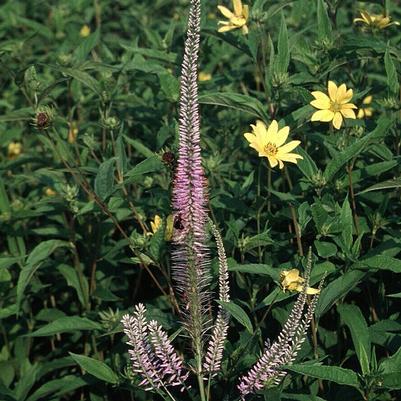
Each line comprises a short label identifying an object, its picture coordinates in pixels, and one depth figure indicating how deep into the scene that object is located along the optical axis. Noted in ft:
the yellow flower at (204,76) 13.81
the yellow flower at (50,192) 11.72
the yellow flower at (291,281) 7.55
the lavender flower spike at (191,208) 5.91
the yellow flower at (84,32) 15.64
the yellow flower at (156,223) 8.63
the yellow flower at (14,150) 13.75
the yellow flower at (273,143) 8.29
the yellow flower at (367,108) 11.69
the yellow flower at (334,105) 8.80
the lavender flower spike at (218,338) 6.74
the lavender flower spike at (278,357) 6.39
